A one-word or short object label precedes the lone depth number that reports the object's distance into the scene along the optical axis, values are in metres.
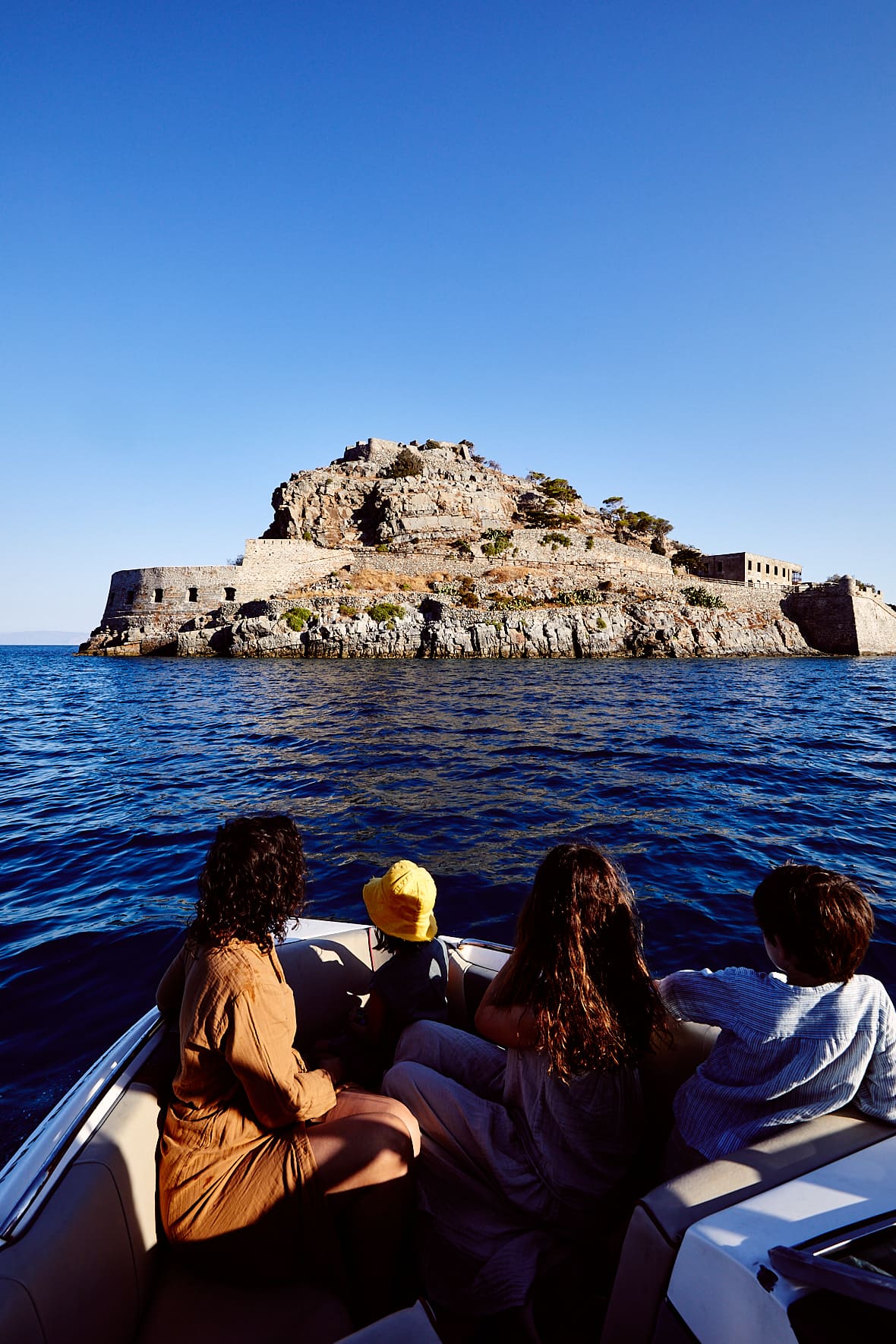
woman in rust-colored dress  2.04
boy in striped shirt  1.83
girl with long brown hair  2.06
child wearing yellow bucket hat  2.97
